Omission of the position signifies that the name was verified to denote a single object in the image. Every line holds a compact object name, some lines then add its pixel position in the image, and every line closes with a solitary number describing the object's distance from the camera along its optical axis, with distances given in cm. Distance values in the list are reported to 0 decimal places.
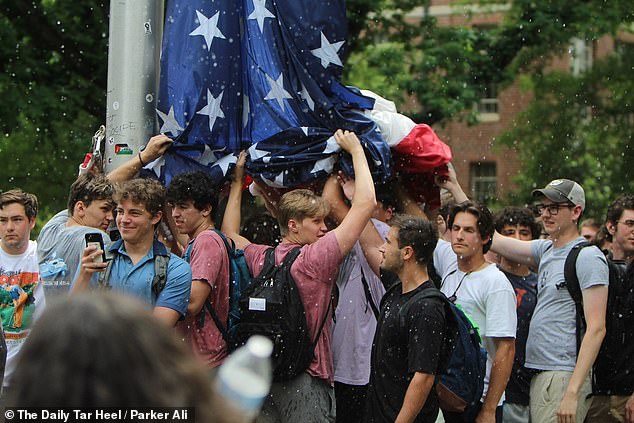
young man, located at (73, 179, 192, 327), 1069
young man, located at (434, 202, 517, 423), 1209
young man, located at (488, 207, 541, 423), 1455
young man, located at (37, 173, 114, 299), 1158
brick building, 5806
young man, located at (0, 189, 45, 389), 1341
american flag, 1214
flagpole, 1254
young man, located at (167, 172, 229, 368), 1131
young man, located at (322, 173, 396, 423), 1234
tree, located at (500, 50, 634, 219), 4547
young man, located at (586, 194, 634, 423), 1290
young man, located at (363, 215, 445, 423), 1055
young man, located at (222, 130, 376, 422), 1137
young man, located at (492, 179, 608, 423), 1241
